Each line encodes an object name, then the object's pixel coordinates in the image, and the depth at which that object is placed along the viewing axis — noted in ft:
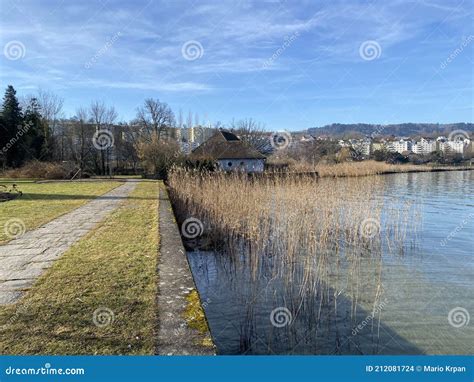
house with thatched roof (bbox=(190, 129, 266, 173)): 128.88
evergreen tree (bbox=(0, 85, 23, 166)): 108.17
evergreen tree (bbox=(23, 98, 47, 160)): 111.14
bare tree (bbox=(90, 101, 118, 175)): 137.39
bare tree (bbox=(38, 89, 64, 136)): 135.95
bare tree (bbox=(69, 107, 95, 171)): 133.59
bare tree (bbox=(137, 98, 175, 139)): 162.77
